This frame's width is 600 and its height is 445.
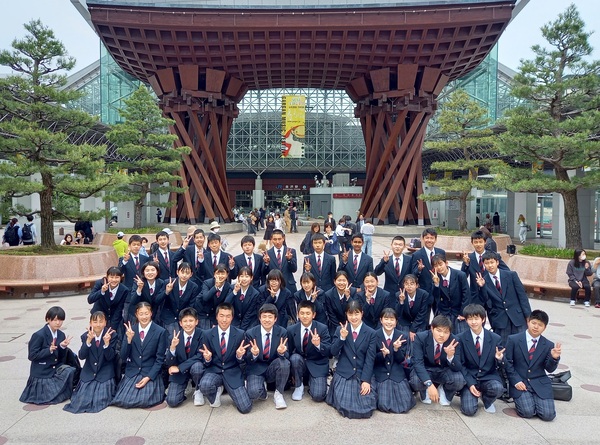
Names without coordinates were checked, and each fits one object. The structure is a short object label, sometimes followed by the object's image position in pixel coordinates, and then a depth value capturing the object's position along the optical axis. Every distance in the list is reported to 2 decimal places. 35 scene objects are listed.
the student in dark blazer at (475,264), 6.12
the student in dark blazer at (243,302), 5.76
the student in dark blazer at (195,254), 7.17
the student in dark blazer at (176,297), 5.95
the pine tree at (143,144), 18.33
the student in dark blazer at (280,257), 6.93
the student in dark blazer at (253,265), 6.90
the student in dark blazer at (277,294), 5.87
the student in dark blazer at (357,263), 6.90
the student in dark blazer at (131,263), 7.00
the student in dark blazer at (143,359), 4.78
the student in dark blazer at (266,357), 4.86
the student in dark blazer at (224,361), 4.70
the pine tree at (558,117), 11.23
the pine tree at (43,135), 10.89
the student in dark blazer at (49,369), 4.77
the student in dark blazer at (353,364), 4.66
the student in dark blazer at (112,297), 5.96
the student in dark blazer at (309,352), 4.94
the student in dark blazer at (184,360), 4.79
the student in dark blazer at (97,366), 4.73
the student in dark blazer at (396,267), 6.57
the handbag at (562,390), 4.94
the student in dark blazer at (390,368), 4.73
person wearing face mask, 9.76
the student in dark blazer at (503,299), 5.71
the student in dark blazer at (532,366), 4.55
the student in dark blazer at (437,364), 4.70
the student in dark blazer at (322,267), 6.89
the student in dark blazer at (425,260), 6.41
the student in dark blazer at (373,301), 5.75
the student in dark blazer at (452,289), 5.93
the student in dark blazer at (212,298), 5.75
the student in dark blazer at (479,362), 4.64
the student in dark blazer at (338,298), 5.73
